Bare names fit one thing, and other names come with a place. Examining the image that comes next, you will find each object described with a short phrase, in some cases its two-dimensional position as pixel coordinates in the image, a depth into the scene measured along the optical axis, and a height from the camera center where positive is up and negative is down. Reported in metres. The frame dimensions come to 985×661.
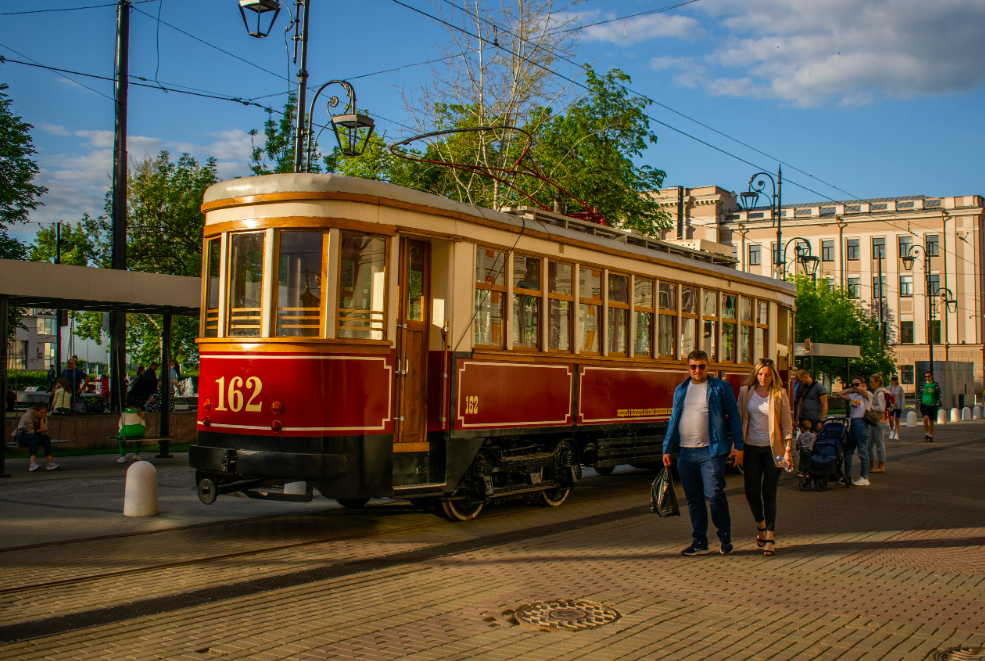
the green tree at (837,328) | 46.31 +2.17
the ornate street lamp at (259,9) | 13.08 +5.14
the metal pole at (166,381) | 15.40 -0.28
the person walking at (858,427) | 13.61 -0.86
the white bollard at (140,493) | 9.48 -1.33
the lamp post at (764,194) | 23.97 +4.76
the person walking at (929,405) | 23.62 -0.86
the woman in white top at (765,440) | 8.05 -0.62
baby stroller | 12.70 -1.22
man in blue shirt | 7.67 -0.61
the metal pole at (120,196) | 16.95 +3.12
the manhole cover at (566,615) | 5.63 -1.57
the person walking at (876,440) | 14.94 -1.13
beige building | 66.50 +9.24
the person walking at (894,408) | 25.09 -1.05
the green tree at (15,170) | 31.19 +6.70
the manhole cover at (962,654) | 5.06 -1.57
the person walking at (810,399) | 13.15 -0.42
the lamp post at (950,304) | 64.25 +4.93
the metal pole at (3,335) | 12.39 +0.37
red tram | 8.13 +0.20
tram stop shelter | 12.34 +1.05
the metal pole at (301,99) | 13.76 +4.08
